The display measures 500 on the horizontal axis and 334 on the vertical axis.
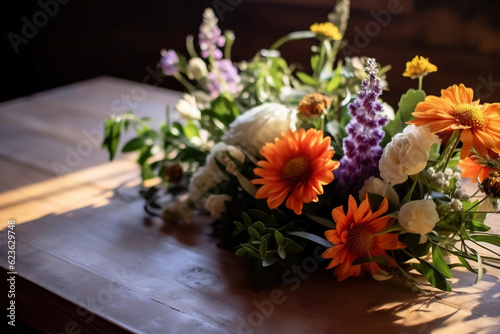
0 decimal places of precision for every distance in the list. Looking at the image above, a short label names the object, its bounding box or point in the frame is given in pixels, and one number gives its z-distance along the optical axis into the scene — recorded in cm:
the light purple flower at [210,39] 113
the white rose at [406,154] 72
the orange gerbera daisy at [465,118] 71
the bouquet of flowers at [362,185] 73
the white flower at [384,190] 78
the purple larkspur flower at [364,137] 77
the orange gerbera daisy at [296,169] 77
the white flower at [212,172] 92
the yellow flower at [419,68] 79
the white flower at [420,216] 71
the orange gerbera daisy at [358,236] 74
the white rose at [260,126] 91
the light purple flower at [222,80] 118
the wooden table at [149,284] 72
